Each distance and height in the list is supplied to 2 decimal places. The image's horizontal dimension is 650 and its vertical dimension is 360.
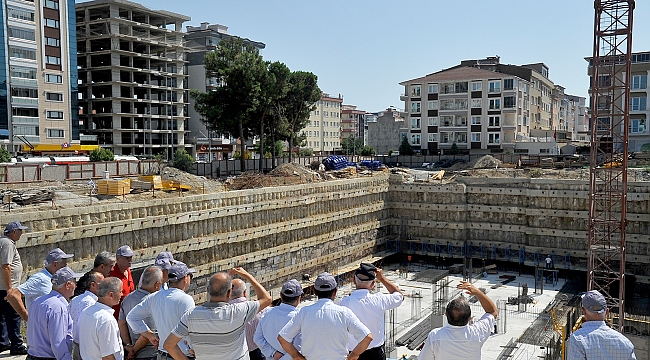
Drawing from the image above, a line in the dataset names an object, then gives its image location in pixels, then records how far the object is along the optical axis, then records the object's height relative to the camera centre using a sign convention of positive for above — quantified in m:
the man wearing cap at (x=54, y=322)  5.46 -1.78
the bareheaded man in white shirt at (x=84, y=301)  5.45 -1.57
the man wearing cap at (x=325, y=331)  4.75 -1.63
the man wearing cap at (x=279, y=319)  5.13 -1.64
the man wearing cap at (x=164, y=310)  5.17 -1.57
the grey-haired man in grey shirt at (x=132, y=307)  5.59 -1.80
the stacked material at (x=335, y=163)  37.31 -1.12
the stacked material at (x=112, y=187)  20.41 -1.51
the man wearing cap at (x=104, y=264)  6.19 -1.34
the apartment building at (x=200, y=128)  56.12 +2.01
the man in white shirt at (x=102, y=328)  4.86 -1.63
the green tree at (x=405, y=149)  49.91 -0.21
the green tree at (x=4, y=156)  28.78 -0.45
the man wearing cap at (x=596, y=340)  4.66 -1.69
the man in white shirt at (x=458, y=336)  4.60 -1.62
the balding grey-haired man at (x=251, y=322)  5.05 -1.82
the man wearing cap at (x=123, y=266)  6.56 -1.47
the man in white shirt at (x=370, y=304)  5.45 -1.59
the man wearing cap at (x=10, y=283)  7.52 -1.93
